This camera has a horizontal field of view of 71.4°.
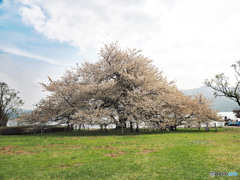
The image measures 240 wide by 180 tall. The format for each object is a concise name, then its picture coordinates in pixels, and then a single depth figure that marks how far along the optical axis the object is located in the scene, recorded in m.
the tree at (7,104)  39.15
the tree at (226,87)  38.14
